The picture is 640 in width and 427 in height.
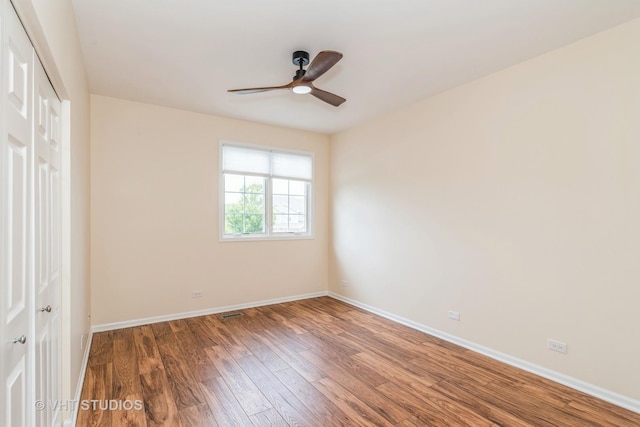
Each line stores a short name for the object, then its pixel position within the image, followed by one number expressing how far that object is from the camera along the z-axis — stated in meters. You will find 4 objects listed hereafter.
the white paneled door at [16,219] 1.09
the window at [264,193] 4.64
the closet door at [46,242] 1.48
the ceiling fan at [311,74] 2.24
